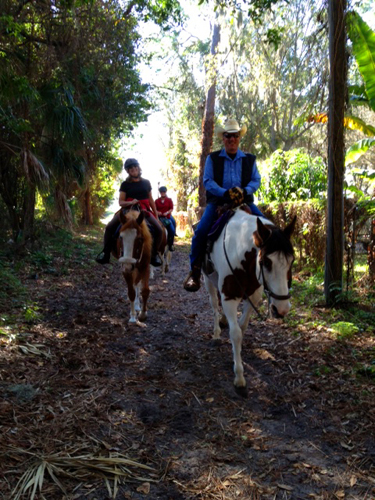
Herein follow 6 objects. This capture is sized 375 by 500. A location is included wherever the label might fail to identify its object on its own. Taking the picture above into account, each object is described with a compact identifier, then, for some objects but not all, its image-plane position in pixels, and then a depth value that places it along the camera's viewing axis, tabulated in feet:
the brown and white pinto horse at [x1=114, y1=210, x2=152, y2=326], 21.24
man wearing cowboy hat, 17.98
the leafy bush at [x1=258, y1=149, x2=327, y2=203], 38.01
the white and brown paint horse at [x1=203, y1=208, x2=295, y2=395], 12.46
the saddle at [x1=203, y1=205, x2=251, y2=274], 16.72
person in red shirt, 42.04
